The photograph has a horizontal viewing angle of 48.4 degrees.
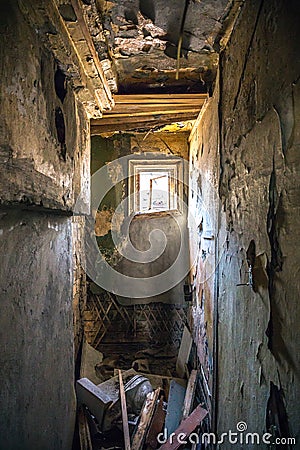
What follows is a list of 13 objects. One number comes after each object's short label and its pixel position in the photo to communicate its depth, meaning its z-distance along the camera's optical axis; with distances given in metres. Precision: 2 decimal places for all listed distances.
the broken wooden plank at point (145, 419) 2.58
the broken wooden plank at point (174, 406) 2.85
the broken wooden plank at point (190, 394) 2.81
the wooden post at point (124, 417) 2.59
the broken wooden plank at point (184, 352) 3.57
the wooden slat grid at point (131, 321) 4.30
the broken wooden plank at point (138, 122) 3.10
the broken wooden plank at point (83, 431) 2.55
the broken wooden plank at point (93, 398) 2.82
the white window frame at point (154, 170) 4.41
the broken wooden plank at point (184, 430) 2.50
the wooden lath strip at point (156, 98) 2.60
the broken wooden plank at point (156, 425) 2.66
